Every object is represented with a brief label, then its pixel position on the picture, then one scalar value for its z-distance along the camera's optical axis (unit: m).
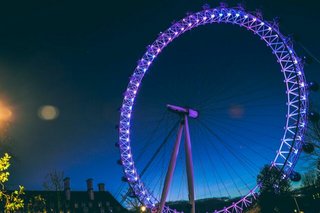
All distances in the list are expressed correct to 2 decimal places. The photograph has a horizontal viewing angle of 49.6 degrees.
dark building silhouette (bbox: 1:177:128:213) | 71.03
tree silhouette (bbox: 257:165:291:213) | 44.09
